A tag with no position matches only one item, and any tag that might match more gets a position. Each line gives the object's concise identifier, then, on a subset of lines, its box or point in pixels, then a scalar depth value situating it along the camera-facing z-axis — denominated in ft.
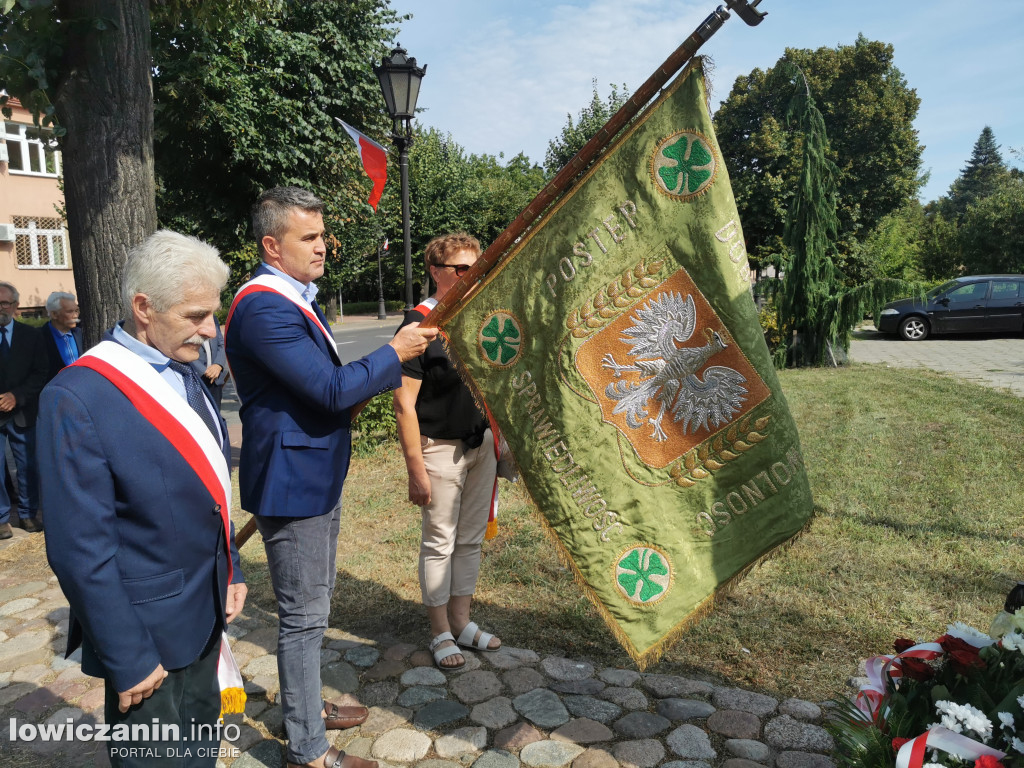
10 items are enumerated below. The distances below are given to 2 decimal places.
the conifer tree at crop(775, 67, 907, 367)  40.50
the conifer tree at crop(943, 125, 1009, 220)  254.88
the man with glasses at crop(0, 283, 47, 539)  18.78
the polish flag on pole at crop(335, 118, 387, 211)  21.03
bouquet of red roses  5.46
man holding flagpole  7.73
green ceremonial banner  7.73
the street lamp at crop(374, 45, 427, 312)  26.07
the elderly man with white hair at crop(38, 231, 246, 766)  5.43
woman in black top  10.46
